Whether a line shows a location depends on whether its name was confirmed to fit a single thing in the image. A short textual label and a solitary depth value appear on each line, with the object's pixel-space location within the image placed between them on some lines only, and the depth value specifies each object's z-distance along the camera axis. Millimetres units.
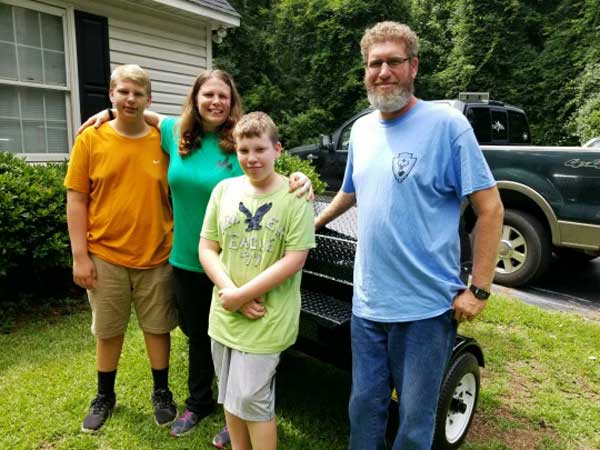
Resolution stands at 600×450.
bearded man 1834
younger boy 2055
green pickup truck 4840
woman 2428
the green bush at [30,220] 3949
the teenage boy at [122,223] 2535
